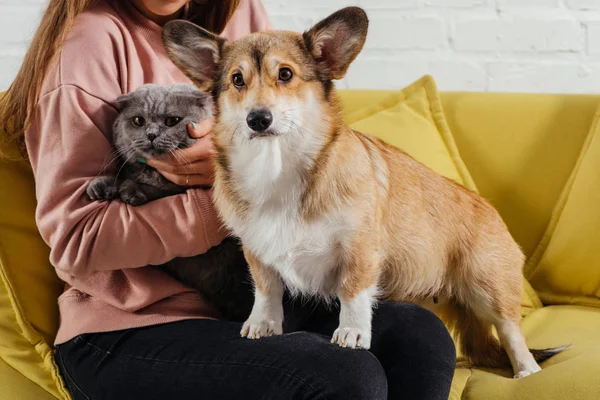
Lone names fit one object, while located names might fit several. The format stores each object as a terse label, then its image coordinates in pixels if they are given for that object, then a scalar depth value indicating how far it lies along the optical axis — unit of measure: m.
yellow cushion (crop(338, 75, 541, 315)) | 2.12
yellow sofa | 1.66
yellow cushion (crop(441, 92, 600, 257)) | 2.16
